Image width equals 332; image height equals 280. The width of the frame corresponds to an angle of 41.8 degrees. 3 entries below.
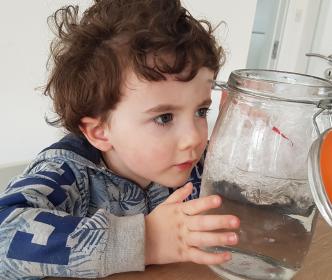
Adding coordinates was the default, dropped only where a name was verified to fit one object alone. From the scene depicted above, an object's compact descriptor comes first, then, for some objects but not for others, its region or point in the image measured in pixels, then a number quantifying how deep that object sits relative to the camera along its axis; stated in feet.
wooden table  1.21
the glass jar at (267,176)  1.16
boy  1.17
